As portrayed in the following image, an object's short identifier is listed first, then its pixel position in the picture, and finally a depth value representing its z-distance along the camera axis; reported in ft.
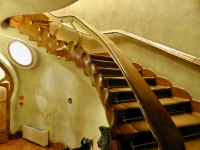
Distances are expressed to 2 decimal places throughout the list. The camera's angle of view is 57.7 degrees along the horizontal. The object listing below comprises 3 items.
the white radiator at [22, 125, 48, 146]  16.94
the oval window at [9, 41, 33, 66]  15.37
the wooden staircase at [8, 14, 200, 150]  5.41
